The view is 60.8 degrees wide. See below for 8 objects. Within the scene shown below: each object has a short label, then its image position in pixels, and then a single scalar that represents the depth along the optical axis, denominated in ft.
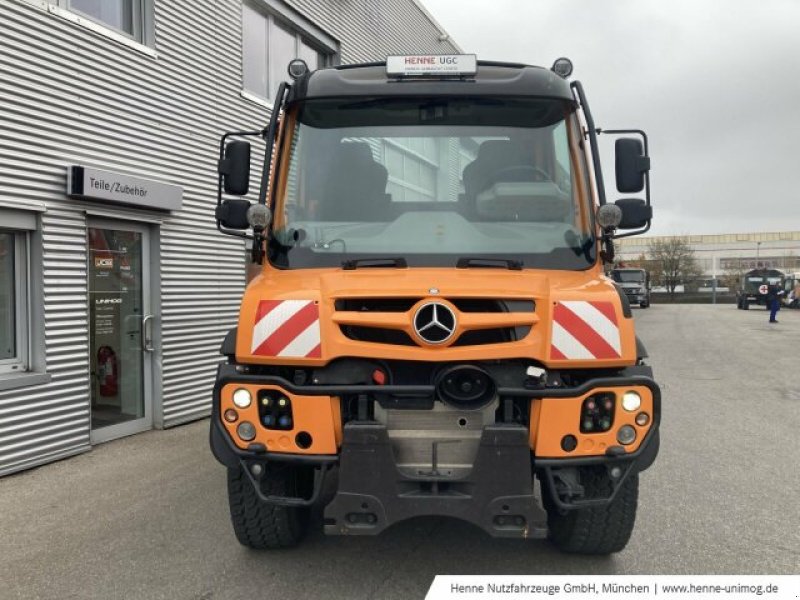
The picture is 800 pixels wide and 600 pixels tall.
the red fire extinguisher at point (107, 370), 23.03
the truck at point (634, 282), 124.16
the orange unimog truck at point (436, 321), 10.16
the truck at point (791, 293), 140.15
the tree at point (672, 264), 222.69
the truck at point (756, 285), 125.93
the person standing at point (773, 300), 89.45
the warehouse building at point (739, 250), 304.91
